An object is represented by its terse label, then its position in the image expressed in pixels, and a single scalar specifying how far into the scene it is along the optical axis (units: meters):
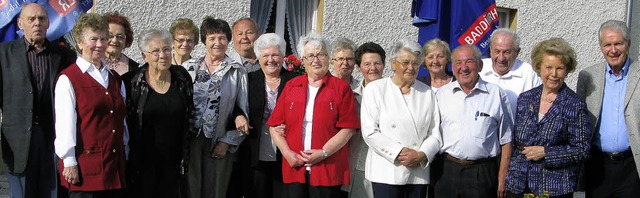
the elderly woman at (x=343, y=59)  5.90
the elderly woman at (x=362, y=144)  5.72
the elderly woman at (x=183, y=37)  5.92
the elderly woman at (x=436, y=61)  5.84
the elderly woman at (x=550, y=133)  5.11
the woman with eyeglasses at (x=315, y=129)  5.28
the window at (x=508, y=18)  11.39
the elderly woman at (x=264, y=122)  5.68
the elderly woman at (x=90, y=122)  4.64
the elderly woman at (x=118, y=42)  5.94
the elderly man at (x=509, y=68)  6.02
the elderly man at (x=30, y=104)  5.20
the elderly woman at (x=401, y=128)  5.23
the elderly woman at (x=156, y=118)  5.16
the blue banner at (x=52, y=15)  7.08
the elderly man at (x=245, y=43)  6.14
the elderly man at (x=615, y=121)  5.33
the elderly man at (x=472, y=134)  5.29
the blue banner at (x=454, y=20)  6.41
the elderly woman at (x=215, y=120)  5.58
